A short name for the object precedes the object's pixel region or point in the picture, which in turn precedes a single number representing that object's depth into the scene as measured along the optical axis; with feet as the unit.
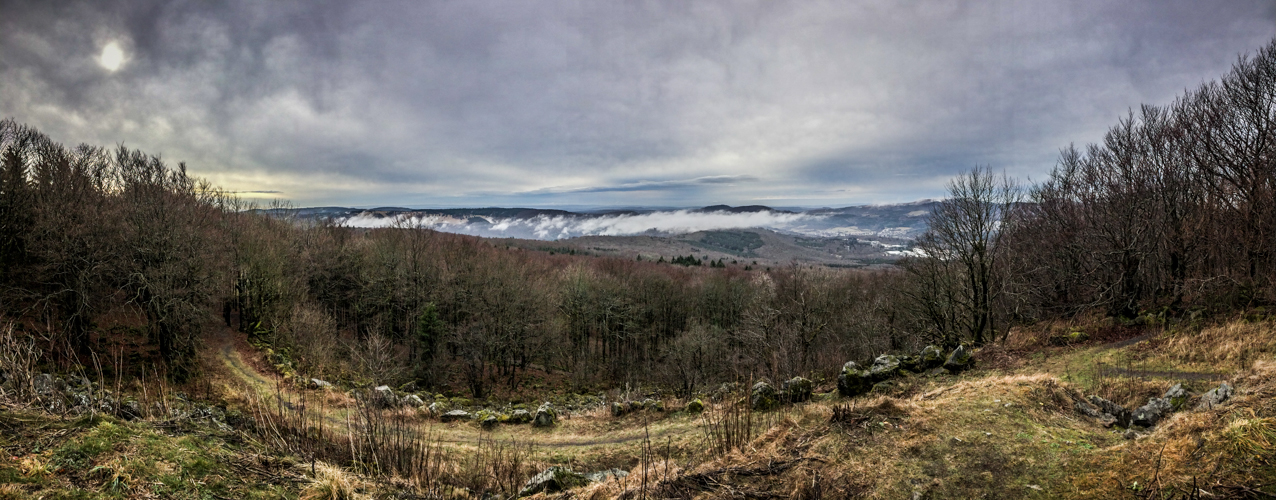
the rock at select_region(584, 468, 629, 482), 26.04
